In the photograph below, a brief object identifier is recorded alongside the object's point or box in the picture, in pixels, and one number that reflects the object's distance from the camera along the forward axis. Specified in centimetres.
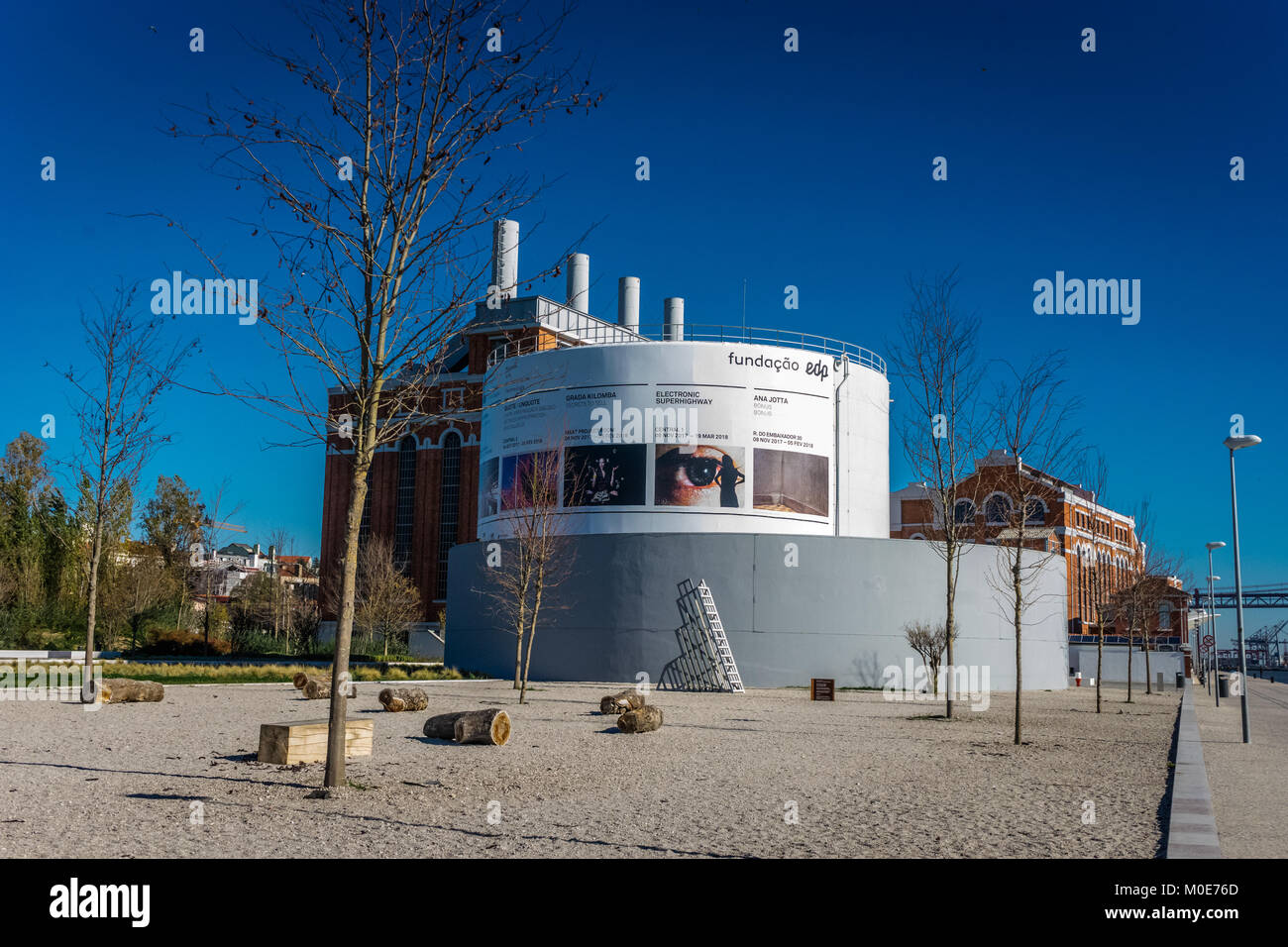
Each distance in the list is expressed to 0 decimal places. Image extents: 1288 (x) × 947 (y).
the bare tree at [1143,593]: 3341
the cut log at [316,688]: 2228
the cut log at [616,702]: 1981
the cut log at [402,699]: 1956
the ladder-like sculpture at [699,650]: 2978
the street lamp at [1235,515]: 1763
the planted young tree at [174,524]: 5375
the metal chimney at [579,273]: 4947
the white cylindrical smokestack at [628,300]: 5275
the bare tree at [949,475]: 2011
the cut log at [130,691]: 1975
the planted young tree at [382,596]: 4691
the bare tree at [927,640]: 2755
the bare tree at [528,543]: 2833
